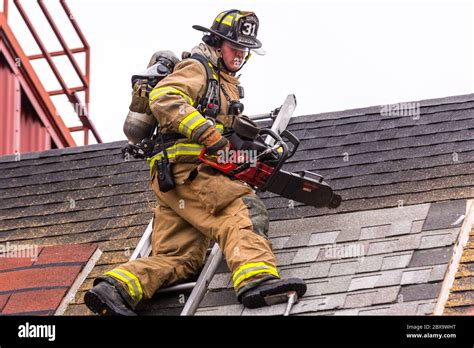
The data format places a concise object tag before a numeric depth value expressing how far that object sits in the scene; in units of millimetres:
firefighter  11811
